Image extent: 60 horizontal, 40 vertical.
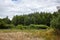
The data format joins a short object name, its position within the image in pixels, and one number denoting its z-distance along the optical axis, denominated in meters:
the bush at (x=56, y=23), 6.56
